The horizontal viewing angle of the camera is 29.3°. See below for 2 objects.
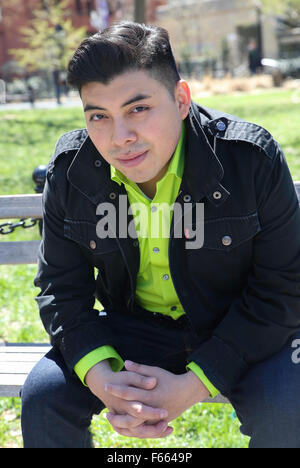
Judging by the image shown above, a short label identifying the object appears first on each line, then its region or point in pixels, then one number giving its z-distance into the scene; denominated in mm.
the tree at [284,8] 35684
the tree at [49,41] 35625
